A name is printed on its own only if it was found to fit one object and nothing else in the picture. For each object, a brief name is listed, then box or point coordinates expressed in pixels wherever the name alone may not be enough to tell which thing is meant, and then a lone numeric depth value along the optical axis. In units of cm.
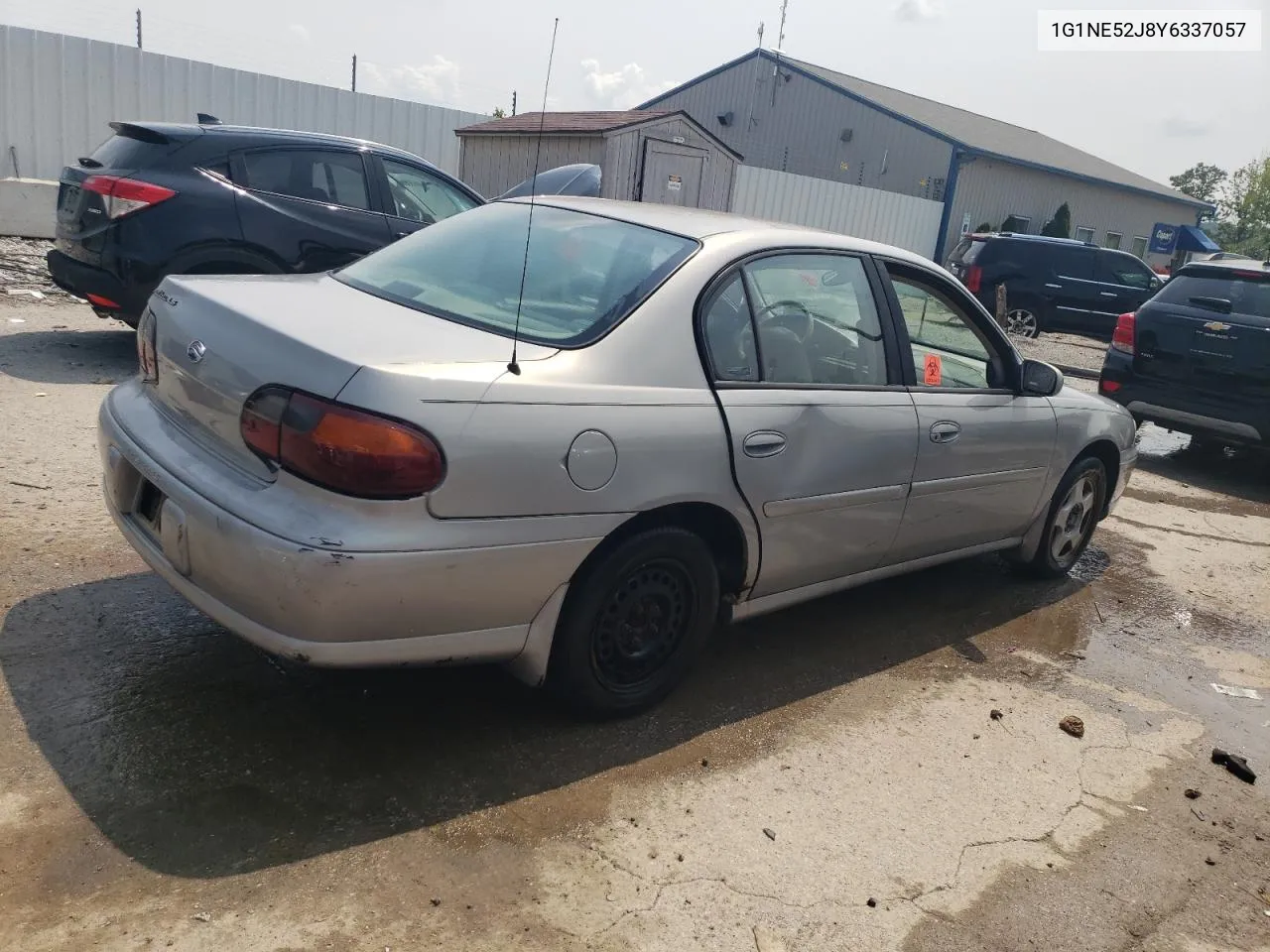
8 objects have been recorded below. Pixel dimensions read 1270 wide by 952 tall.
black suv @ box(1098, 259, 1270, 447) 769
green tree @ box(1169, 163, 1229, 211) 8500
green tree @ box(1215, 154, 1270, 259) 6162
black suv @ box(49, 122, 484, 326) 651
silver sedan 262
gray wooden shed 1331
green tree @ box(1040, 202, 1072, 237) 2992
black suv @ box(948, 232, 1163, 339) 1756
